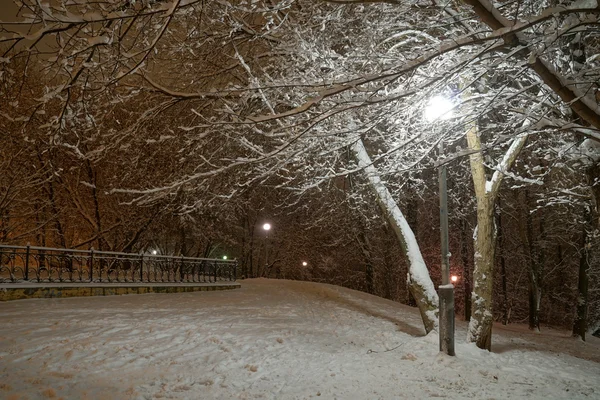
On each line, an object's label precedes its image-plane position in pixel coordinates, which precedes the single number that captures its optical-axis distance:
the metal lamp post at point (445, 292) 6.64
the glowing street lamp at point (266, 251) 34.09
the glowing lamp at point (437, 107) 5.65
